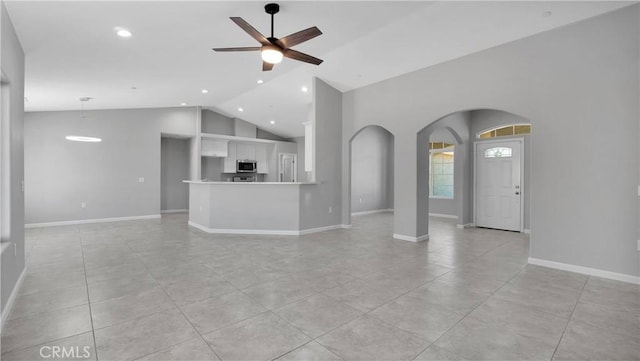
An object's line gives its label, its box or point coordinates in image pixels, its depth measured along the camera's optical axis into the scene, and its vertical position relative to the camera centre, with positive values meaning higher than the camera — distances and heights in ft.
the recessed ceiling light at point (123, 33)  11.65 +5.60
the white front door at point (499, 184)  21.20 -0.46
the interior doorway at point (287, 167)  37.06 +1.33
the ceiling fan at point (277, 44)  10.16 +4.74
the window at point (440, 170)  27.94 +0.73
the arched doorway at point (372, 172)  30.53 +0.58
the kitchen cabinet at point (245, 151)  34.17 +3.01
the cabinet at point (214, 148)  31.24 +3.11
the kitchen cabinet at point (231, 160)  33.35 +1.94
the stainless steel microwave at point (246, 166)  33.86 +1.30
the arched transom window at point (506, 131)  21.28 +3.34
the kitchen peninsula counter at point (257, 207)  19.98 -1.91
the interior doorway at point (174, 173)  31.78 +0.50
